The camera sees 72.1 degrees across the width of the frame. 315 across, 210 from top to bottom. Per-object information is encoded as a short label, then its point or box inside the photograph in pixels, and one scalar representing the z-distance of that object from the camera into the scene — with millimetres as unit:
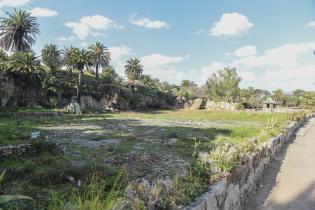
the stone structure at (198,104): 48081
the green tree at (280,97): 61410
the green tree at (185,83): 72723
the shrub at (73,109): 28693
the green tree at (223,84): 60155
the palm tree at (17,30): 33020
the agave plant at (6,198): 2002
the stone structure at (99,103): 35788
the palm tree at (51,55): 40879
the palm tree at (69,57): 37052
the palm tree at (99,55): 42355
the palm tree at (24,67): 29601
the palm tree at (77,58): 36569
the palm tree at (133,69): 51629
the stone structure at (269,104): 50552
